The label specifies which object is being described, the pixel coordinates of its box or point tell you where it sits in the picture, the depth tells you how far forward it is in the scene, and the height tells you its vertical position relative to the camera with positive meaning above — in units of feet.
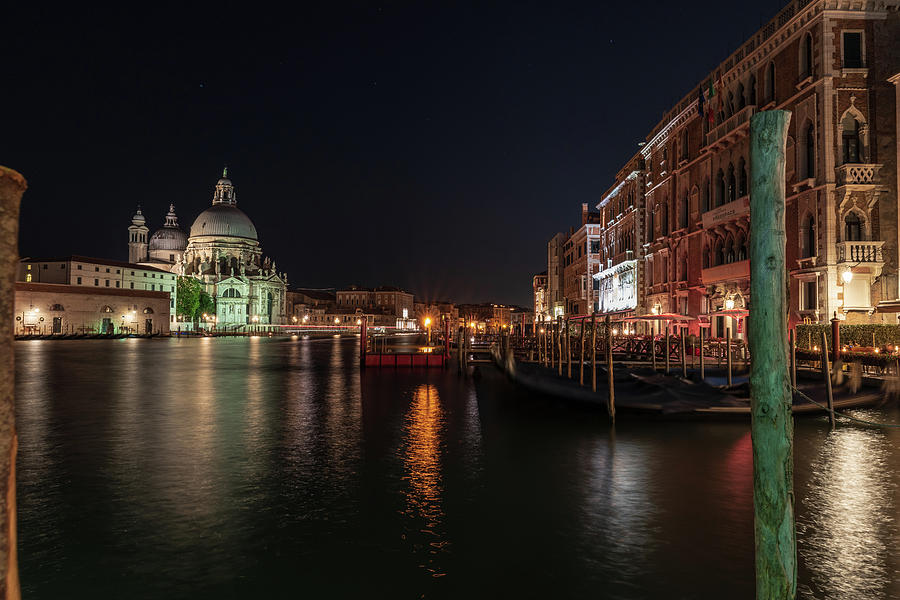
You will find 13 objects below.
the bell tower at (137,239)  399.83 +56.06
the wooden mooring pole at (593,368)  56.08 -4.30
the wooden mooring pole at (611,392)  50.33 -5.82
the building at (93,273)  263.90 +22.91
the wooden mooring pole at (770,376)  14.70 -1.32
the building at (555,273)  243.11 +20.39
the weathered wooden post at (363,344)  104.78 -3.74
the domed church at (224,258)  379.76 +42.26
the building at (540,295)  282.01 +13.63
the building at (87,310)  222.69 +5.49
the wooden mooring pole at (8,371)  7.57 -0.60
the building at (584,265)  188.75 +18.71
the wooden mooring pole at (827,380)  46.14 -4.44
